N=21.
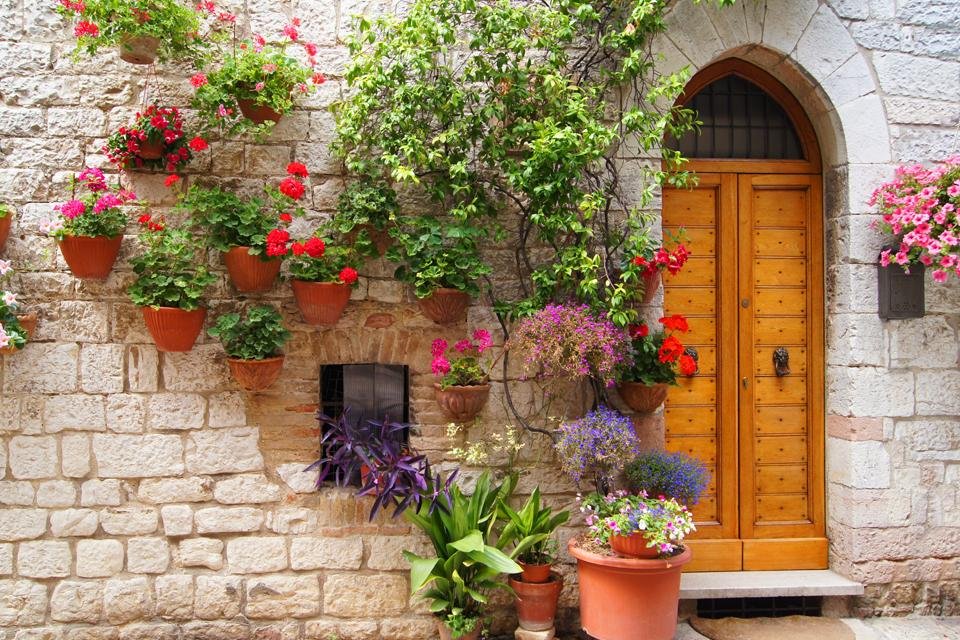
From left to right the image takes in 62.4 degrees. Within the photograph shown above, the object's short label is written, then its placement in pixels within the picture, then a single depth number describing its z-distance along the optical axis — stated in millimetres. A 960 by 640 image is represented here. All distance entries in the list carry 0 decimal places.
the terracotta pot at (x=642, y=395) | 4215
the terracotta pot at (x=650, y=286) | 4191
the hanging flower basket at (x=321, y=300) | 4031
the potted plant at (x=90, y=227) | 3951
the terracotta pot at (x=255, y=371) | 3984
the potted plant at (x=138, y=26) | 3891
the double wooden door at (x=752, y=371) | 4664
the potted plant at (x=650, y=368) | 4188
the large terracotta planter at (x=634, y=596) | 3783
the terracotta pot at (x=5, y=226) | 4027
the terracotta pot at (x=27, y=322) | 4016
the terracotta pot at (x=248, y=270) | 4023
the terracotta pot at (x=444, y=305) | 4105
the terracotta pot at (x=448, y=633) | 3988
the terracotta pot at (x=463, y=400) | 4117
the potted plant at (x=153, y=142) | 4039
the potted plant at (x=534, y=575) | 4031
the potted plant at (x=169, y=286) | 3971
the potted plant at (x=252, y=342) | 3986
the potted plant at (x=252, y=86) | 4039
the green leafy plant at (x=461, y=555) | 3876
